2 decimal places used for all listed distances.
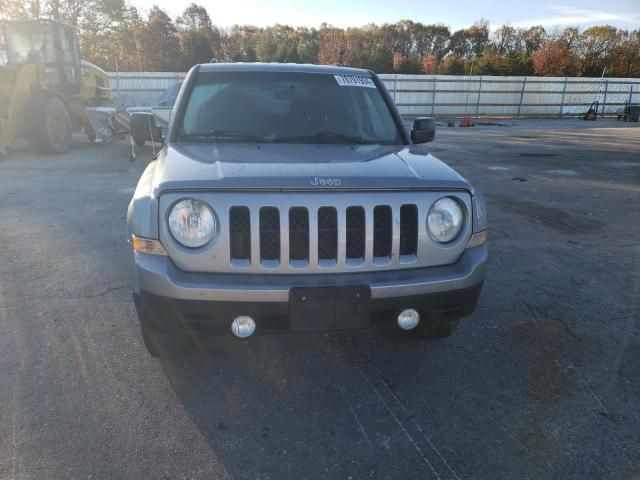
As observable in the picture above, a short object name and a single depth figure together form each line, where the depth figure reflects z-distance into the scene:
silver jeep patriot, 2.28
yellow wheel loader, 10.34
